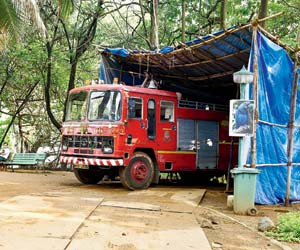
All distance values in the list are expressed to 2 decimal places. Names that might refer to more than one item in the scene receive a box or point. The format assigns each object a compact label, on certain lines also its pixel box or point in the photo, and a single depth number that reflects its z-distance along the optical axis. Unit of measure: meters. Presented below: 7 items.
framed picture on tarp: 8.86
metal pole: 9.02
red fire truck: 10.98
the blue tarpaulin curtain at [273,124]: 9.59
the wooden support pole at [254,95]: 9.09
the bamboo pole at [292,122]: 10.30
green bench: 16.50
